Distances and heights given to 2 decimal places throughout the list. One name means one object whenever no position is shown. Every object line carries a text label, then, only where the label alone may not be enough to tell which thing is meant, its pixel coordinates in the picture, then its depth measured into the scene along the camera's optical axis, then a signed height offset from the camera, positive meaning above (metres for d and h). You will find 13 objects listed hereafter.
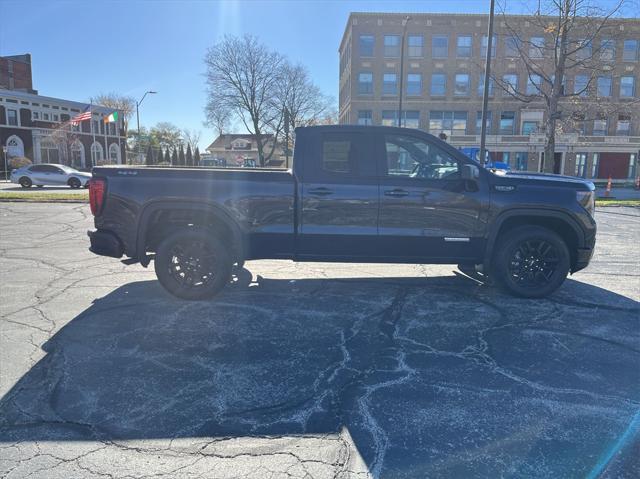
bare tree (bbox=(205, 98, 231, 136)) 46.53 +5.85
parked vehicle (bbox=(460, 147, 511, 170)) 34.72 +2.05
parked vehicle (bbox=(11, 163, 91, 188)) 24.94 -0.65
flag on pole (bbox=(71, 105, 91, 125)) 30.02 +3.21
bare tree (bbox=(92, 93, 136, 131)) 79.77 +11.48
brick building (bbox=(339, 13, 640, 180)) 45.50 +8.69
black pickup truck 5.22 -0.43
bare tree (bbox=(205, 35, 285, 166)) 44.88 +7.86
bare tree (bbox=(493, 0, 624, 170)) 20.61 +6.63
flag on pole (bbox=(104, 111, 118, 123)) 34.03 +3.72
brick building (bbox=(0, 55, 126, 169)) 45.12 +3.62
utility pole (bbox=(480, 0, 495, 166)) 15.63 +3.70
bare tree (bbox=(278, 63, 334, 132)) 46.28 +7.71
